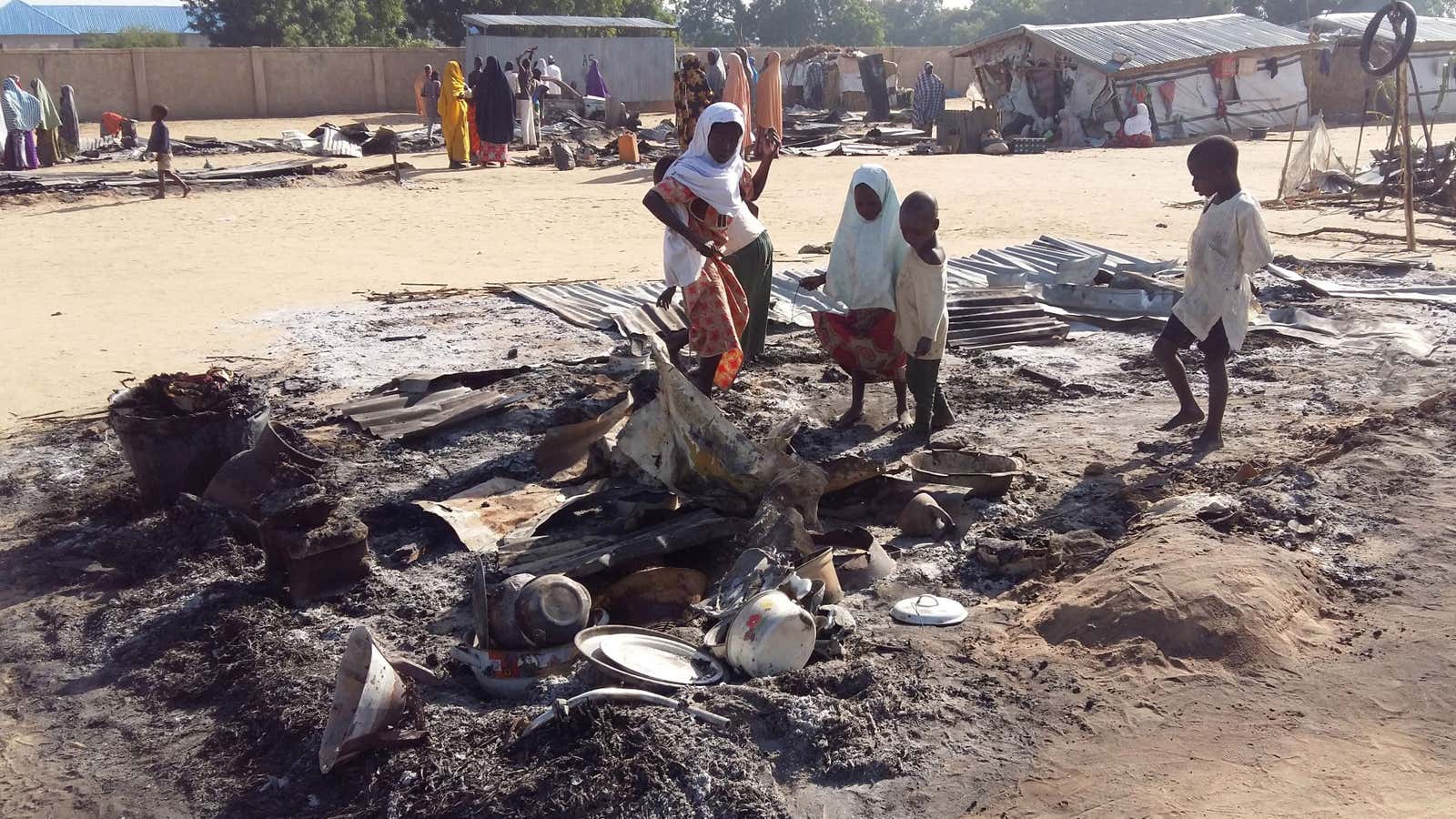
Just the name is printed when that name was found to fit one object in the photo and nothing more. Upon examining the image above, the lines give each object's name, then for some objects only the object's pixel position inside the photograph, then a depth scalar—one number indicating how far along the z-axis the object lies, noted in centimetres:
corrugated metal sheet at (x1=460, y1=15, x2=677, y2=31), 2791
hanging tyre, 907
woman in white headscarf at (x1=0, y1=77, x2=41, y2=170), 1884
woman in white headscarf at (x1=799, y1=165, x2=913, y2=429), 568
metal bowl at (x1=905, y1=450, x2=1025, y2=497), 495
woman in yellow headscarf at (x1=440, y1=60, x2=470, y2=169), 1914
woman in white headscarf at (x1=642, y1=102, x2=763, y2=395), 563
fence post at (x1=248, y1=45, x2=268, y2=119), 2942
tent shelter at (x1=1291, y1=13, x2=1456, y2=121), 2758
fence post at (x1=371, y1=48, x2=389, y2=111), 3114
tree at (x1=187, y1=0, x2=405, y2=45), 3744
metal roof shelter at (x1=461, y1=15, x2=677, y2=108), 2859
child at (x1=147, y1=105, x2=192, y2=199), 1526
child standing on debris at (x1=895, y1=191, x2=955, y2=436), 539
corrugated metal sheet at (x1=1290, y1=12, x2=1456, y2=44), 2814
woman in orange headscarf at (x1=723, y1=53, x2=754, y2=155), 1328
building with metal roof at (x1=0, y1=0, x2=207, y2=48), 5894
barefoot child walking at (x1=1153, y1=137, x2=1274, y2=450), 505
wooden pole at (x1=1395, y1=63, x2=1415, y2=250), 1002
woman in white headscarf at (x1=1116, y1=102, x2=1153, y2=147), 2317
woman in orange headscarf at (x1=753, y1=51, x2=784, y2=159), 1452
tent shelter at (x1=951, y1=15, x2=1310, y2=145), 2400
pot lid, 385
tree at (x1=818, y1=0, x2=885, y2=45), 5894
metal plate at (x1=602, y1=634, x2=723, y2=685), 341
